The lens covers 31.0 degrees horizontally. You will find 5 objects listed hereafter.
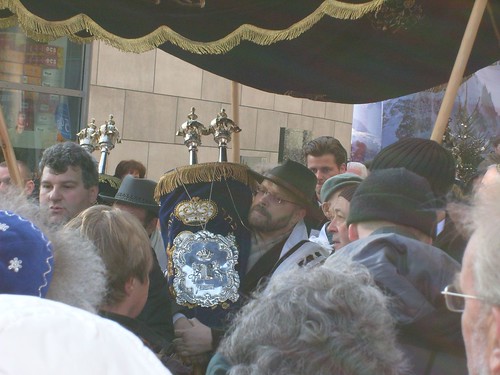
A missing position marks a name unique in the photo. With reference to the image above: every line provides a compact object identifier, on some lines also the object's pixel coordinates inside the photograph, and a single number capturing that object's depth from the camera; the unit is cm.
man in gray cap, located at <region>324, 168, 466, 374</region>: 230
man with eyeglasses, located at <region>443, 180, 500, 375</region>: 167
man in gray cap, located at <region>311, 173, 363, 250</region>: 423
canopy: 467
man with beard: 414
